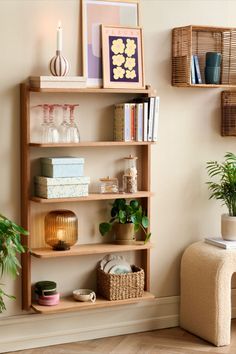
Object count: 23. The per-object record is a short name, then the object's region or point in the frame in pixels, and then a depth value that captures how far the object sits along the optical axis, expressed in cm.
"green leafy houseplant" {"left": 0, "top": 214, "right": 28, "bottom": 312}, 343
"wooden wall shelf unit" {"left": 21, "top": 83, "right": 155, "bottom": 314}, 370
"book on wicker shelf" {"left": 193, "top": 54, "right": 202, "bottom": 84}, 411
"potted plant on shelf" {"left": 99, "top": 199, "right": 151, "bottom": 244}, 399
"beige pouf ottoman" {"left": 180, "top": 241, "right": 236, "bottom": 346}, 390
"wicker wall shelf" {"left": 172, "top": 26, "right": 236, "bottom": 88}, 402
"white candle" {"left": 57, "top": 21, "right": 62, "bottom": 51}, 371
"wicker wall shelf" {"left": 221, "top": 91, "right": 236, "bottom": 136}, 428
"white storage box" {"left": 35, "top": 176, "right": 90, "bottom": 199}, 368
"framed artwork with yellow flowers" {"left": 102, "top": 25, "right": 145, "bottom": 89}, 388
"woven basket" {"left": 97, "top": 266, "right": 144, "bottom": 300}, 389
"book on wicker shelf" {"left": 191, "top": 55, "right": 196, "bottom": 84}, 410
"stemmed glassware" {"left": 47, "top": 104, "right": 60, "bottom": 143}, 372
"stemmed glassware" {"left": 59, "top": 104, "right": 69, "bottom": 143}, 376
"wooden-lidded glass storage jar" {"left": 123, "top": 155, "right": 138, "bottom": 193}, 396
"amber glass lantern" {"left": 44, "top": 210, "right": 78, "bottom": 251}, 380
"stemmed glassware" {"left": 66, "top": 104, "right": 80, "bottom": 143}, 377
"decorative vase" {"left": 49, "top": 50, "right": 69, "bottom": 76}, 369
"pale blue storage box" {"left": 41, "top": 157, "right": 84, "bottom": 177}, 369
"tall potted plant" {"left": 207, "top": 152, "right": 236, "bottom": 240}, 411
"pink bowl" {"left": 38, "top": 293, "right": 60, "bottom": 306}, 378
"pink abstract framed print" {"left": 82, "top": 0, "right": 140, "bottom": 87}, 386
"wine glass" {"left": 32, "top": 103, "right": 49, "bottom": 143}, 374
